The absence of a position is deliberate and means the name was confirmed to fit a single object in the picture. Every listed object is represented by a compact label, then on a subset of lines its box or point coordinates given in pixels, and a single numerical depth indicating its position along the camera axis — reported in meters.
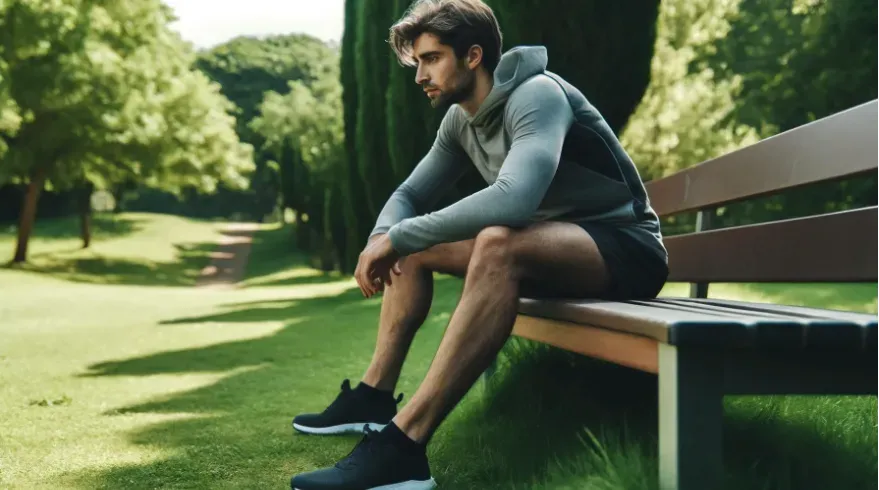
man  2.28
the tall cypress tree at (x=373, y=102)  13.52
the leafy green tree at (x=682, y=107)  18.20
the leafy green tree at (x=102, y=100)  20.09
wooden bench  1.65
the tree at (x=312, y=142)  24.28
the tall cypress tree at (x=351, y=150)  15.32
